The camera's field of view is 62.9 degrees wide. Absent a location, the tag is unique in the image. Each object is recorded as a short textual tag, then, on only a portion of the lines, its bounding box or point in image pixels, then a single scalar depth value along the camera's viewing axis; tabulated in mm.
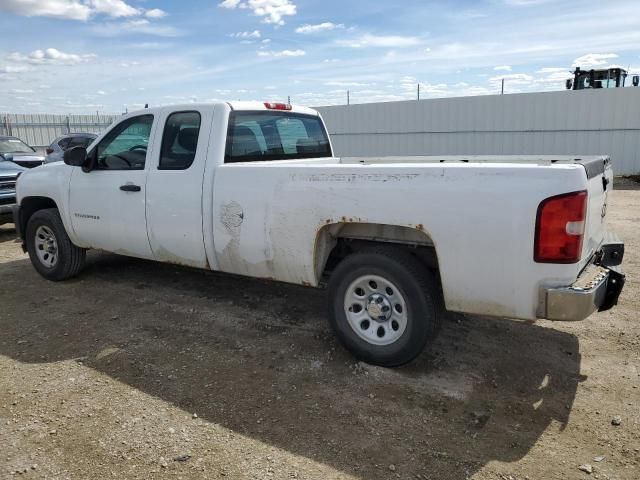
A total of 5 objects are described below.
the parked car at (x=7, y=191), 8918
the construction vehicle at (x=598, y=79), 18234
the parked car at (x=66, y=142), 13704
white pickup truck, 3068
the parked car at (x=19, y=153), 11976
